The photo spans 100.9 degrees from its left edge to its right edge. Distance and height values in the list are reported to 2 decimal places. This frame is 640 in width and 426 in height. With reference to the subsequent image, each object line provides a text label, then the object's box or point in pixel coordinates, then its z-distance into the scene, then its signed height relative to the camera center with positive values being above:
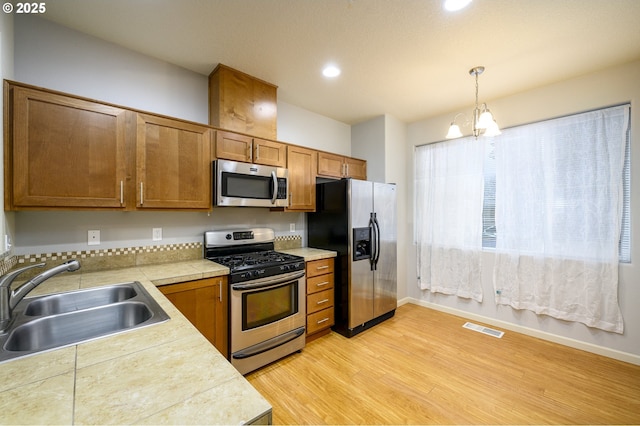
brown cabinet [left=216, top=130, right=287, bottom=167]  2.46 +0.63
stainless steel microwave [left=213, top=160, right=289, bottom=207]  2.39 +0.28
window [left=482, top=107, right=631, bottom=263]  2.50 +0.28
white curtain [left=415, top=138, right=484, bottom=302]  3.43 -0.06
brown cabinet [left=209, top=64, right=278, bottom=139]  2.54 +1.12
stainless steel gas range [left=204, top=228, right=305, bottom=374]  2.22 -0.79
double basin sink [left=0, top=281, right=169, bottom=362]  1.14 -0.52
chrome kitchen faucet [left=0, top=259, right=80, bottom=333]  1.12 -0.35
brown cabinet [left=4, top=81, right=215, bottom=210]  1.63 +0.41
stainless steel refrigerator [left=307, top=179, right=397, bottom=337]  3.02 -0.39
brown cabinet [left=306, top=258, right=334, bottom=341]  2.84 -0.94
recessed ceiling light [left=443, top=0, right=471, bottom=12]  1.73 +1.38
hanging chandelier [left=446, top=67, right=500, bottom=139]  2.14 +0.72
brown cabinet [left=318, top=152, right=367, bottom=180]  3.36 +0.63
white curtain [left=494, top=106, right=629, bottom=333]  2.56 -0.05
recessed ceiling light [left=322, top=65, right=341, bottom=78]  2.56 +1.41
